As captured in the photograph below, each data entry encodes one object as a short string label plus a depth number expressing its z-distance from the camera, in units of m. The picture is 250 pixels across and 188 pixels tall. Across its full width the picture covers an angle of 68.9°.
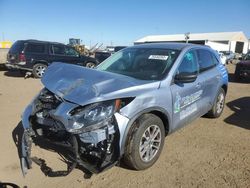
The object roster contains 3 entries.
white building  45.53
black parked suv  8.86
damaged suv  2.20
